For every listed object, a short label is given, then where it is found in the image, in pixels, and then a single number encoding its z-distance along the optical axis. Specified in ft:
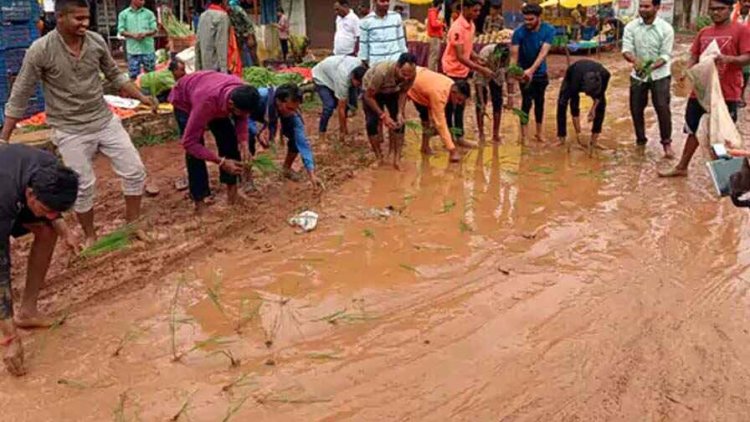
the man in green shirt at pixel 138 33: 30.58
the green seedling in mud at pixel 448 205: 19.20
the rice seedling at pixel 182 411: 10.07
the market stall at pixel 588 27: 61.31
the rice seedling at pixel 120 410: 10.07
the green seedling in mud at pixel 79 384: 10.85
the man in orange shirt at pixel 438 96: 22.88
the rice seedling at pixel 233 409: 10.12
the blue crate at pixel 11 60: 24.77
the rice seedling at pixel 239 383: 10.82
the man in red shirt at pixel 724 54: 19.99
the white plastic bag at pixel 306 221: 17.58
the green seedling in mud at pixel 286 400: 10.53
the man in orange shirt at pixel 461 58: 25.02
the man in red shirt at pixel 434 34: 42.37
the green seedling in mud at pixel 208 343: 11.93
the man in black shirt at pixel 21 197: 10.39
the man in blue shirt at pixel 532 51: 24.88
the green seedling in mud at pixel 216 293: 13.44
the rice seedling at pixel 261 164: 19.01
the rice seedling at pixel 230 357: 11.47
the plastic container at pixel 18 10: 24.32
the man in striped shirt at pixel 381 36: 26.99
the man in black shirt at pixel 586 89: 24.13
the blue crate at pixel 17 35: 24.63
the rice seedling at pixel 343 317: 12.98
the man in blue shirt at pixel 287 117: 17.74
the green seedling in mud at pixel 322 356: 11.74
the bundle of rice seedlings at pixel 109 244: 14.79
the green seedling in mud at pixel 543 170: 23.05
